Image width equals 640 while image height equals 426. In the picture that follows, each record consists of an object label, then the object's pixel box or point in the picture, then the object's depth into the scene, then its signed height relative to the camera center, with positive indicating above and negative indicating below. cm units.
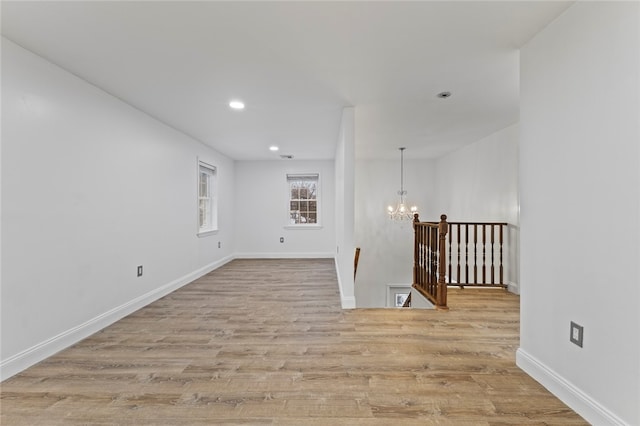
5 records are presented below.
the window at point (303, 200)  709 +35
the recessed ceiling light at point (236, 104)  325 +120
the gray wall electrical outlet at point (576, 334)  164 -64
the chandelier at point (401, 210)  643 +12
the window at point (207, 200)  551 +27
